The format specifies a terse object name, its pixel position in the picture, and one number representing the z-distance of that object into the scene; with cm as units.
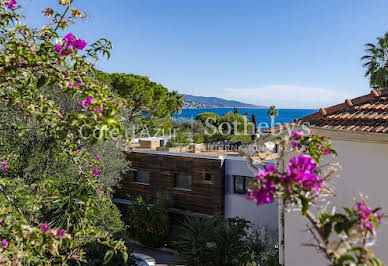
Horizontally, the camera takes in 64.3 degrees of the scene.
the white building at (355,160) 562
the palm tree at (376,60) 2409
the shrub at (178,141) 2064
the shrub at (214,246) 1107
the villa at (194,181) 1653
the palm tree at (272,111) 6319
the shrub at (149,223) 1728
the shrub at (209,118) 4534
